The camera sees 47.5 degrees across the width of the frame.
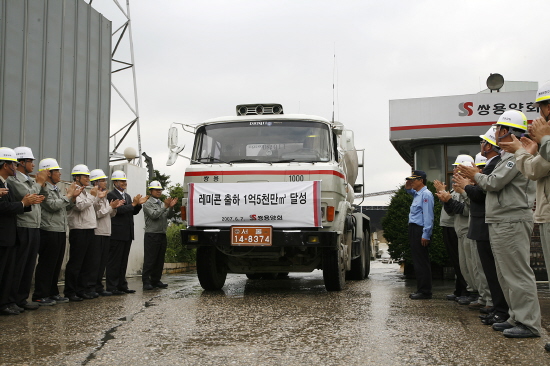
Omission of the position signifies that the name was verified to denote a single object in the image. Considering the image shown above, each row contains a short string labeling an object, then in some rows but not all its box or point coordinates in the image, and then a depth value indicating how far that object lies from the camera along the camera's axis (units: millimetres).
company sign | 19266
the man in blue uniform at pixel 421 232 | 9016
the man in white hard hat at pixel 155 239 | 10938
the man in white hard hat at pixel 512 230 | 5684
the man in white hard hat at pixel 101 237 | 9719
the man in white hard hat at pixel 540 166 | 5059
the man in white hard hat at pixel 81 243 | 9172
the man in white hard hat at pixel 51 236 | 8555
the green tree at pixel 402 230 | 12992
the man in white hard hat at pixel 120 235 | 10211
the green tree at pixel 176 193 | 27781
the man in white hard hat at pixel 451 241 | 9039
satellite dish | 20250
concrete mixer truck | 9086
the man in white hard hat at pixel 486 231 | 6484
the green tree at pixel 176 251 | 16891
